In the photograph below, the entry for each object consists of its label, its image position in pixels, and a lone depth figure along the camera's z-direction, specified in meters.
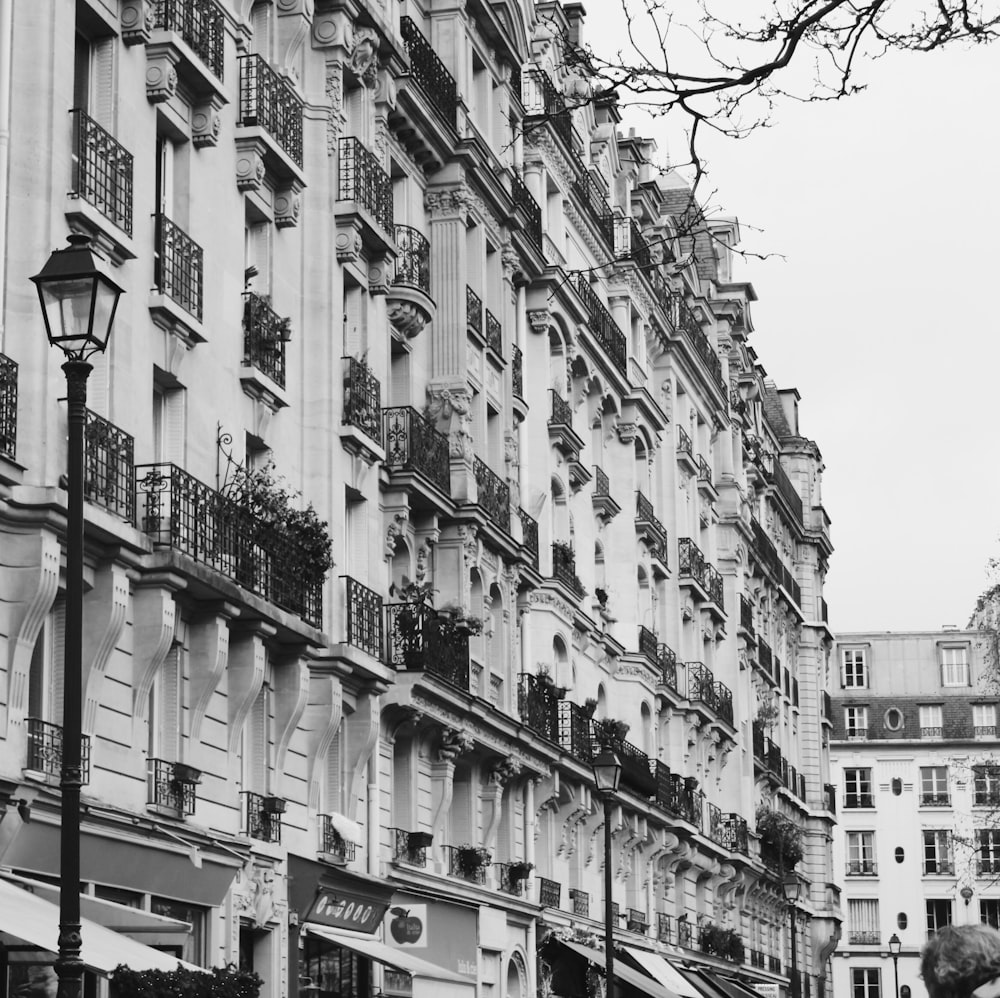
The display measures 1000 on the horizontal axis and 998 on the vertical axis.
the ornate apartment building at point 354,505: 21.73
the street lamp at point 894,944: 81.26
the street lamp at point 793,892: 54.47
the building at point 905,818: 106.88
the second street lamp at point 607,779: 32.34
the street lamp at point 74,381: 13.39
